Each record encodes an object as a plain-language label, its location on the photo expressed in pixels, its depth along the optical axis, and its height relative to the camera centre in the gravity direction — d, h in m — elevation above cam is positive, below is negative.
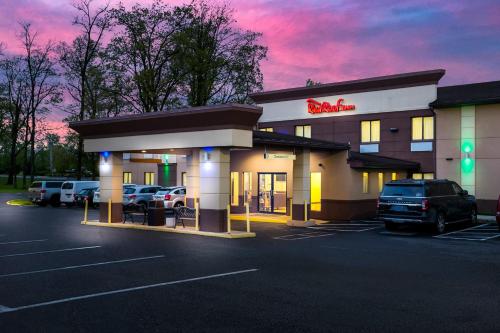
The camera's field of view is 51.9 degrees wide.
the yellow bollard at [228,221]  20.08 -1.63
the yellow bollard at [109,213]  24.82 -1.68
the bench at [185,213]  22.91 -1.51
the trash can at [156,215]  23.05 -1.62
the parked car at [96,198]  35.96 -1.39
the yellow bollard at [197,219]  21.14 -1.63
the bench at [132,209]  24.45 -1.52
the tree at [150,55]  46.53 +11.46
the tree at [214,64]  47.75 +10.94
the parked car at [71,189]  38.25 -0.83
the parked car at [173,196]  32.03 -1.05
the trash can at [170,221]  22.60 -1.87
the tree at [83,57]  50.69 +12.41
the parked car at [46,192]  39.22 -1.13
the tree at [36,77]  64.69 +12.79
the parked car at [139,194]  34.23 -1.03
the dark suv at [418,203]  19.89 -0.82
